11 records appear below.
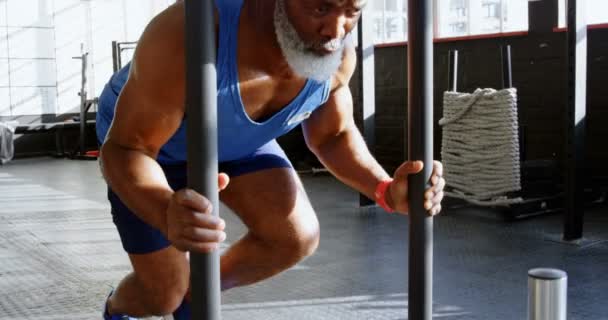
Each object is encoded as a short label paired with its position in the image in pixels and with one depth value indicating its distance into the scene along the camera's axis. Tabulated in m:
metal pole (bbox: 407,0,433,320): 0.91
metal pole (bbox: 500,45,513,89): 3.66
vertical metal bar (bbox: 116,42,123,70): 7.16
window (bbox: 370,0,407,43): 5.41
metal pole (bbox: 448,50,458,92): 3.78
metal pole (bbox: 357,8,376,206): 4.07
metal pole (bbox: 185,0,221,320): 0.71
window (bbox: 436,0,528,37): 4.50
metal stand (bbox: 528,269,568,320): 0.90
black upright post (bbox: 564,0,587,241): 3.00
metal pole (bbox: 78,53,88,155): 7.37
